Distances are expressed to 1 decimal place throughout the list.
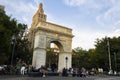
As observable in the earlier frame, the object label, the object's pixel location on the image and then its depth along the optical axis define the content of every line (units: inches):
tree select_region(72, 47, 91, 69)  1205.0
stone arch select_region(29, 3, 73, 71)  648.9
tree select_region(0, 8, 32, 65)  433.3
